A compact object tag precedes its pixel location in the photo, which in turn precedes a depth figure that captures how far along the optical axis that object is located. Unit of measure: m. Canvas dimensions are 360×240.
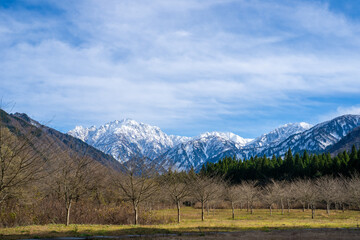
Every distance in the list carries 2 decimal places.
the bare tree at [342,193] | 63.88
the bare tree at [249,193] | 71.31
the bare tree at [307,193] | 58.50
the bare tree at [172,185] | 42.13
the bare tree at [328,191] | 62.40
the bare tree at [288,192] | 72.79
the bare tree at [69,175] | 28.67
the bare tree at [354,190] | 54.84
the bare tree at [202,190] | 49.62
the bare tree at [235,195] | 65.62
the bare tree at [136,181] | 33.62
